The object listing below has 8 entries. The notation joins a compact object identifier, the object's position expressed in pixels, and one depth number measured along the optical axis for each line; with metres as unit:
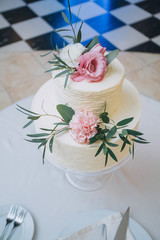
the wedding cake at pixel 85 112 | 0.84
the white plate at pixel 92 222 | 0.92
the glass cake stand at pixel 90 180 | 1.04
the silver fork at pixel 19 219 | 0.92
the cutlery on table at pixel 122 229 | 0.75
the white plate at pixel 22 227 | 0.90
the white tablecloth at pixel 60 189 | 0.98
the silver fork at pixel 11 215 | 0.91
